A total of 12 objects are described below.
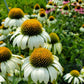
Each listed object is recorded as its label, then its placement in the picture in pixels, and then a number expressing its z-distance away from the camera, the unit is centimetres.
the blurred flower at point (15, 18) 48
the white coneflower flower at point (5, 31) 68
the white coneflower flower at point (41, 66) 30
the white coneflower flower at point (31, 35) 34
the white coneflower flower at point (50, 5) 98
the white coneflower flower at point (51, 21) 81
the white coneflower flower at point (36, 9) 91
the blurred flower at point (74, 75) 50
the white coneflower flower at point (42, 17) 78
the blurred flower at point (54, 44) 45
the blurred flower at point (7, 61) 33
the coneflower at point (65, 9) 92
